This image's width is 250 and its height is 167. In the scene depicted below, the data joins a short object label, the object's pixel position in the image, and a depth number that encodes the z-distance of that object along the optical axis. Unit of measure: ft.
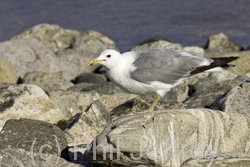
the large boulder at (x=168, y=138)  19.84
